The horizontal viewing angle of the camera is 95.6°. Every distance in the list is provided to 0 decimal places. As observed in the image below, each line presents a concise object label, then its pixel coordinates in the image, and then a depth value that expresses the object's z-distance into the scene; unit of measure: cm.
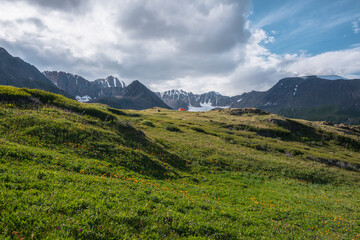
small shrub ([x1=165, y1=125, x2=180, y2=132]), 5461
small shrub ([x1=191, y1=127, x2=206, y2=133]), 6193
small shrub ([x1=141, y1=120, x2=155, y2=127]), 5526
